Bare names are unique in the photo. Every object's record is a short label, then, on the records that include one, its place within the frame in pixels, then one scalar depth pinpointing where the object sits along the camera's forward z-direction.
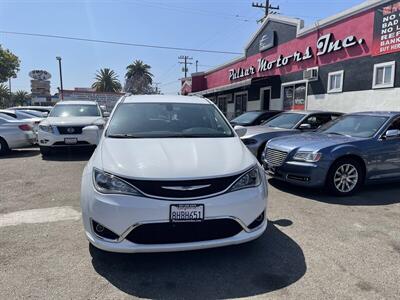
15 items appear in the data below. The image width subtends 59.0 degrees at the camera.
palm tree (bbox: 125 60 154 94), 74.44
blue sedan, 5.98
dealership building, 11.59
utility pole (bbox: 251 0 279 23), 31.44
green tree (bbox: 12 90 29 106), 90.03
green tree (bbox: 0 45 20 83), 32.88
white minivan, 3.09
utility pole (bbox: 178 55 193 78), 61.50
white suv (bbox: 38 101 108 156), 9.96
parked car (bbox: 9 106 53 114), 18.98
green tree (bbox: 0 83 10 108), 63.98
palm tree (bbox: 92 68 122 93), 75.62
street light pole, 42.03
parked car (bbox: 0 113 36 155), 10.70
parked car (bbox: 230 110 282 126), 11.16
